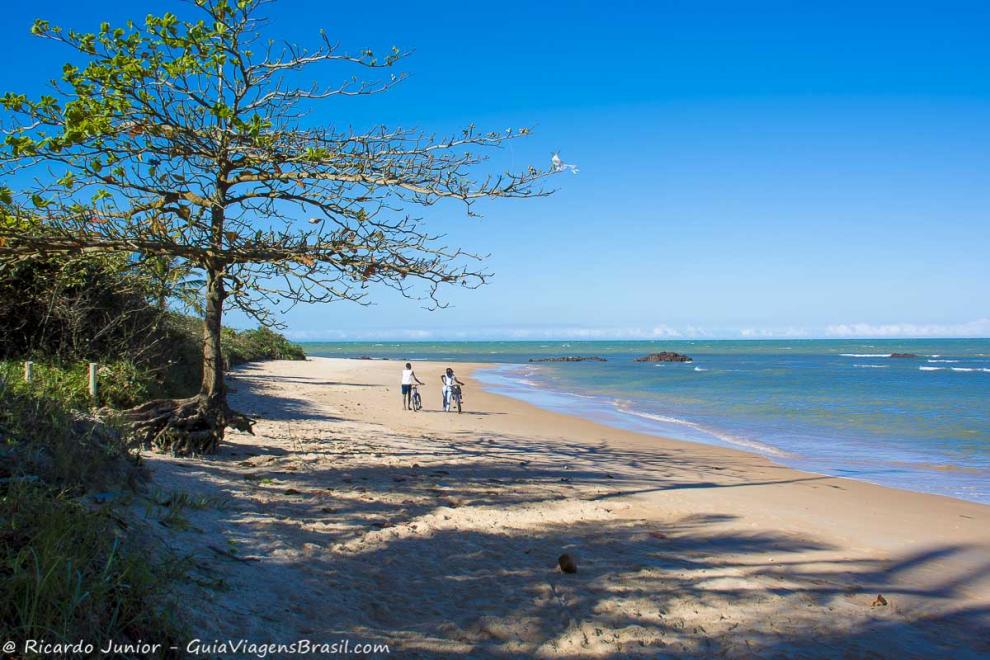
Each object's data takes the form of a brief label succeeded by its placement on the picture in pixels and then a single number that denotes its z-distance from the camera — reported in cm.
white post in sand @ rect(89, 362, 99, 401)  872
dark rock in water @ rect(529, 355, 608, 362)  7094
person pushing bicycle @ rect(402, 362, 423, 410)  1820
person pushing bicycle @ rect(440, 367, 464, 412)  1816
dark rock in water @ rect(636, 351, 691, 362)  6594
